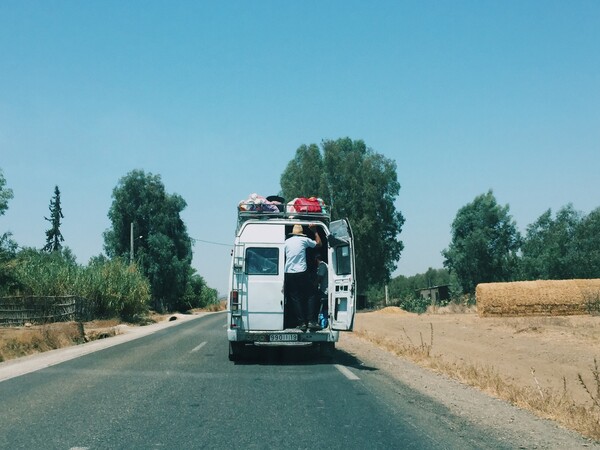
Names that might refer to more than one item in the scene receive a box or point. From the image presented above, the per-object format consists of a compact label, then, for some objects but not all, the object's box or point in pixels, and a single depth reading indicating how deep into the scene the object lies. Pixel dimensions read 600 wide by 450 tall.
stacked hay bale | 29.17
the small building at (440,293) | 70.56
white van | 11.52
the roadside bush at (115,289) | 34.97
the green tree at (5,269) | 27.73
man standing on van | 11.75
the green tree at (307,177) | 55.70
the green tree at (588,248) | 60.91
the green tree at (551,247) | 63.88
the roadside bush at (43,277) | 29.61
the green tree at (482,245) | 62.75
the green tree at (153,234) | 58.41
